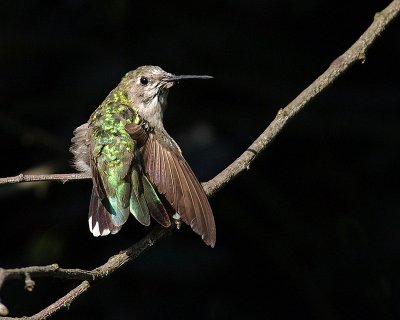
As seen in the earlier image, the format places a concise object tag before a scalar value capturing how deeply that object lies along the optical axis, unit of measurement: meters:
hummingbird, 7.22
